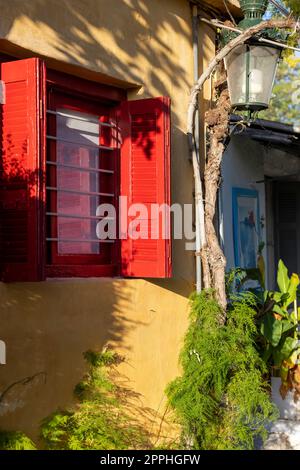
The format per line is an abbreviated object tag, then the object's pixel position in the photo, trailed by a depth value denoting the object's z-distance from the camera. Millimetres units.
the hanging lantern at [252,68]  7633
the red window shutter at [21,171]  5734
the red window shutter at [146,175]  6922
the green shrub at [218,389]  7066
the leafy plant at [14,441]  5559
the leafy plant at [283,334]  8633
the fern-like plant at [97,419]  6047
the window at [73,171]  5781
